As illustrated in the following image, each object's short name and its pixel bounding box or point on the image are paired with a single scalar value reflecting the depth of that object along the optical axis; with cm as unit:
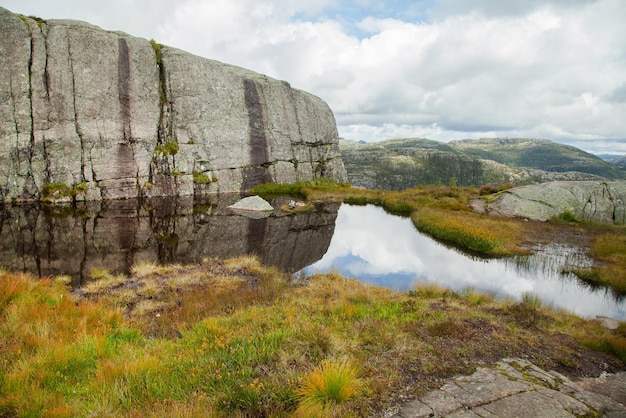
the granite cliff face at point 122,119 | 3572
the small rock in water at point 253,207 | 3578
